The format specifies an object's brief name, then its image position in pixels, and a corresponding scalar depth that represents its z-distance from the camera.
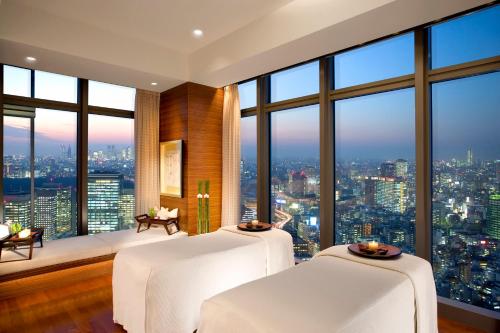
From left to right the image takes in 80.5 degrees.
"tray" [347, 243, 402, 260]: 1.88
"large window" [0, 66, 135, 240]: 3.50
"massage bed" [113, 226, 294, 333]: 1.87
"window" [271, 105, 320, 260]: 3.41
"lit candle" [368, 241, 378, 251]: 2.01
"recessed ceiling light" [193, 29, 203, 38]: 3.20
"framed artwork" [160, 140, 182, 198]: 4.02
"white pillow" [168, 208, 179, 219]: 3.93
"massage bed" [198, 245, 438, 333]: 1.25
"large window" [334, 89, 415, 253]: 2.73
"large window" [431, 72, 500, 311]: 2.30
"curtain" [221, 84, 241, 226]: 4.07
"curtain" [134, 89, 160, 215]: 4.28
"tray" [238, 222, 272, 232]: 2.69
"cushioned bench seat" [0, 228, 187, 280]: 2.71
